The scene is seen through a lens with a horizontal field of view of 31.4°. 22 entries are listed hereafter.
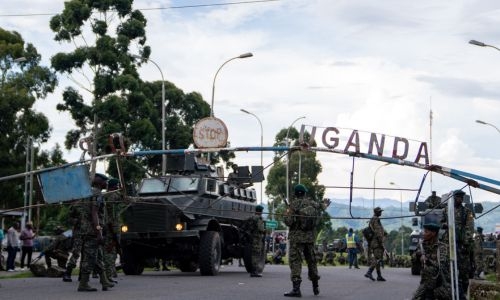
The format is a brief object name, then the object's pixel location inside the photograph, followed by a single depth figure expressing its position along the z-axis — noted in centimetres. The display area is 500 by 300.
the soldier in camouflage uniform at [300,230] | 1502
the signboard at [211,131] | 1669
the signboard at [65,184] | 1516
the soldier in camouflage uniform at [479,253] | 2400
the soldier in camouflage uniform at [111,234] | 1720
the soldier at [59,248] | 2236
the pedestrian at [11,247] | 2523
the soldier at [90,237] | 1554
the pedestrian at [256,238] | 2209
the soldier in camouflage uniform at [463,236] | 1376
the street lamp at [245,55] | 3853
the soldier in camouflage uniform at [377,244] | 2120
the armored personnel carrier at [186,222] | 2088
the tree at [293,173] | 7044
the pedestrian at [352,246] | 3341
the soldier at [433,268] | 1132
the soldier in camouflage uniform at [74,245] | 1781
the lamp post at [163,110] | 4150
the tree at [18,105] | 4419
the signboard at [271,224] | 4825
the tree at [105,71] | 4047
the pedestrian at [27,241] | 2603
